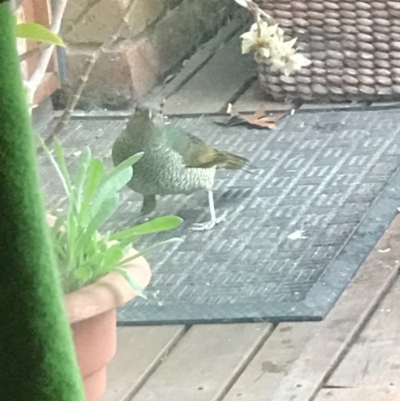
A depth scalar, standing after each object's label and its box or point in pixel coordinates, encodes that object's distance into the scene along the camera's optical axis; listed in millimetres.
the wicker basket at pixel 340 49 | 3720
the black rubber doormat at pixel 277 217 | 2702
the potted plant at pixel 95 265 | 2196
